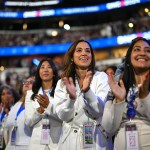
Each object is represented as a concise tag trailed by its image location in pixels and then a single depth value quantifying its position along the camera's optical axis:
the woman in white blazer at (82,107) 2.89
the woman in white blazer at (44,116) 3.63
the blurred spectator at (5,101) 5.14
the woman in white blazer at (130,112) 2.53
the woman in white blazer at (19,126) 4.23
